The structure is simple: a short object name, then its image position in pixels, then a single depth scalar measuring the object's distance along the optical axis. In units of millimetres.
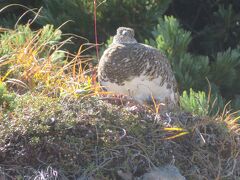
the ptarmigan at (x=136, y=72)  11164
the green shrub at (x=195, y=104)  11173
